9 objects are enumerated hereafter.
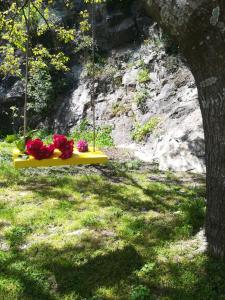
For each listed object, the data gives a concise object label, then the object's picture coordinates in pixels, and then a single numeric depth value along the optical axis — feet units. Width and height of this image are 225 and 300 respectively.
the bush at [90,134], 34.48
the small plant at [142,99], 34.94
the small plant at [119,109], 36.54
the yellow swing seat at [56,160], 15.41
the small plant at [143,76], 36.19
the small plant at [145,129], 31.45
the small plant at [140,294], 10.51
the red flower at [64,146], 15.81
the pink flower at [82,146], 17.50
